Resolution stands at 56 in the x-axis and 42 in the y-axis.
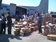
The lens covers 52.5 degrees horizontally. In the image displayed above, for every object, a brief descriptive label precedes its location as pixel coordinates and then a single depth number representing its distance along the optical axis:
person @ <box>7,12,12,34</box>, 3.93
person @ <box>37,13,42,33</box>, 4.45
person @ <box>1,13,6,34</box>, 3.91
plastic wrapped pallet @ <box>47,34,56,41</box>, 3.43
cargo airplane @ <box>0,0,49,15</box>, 10.34
